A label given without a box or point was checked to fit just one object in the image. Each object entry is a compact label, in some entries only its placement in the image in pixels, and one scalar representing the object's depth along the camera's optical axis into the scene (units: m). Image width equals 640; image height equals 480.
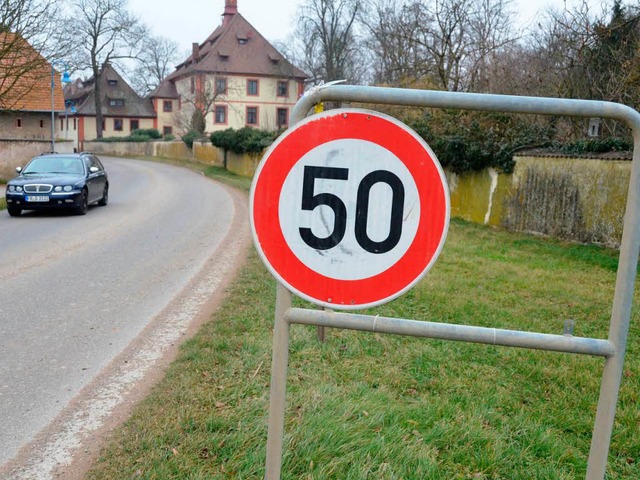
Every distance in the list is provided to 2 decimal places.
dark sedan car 16.69
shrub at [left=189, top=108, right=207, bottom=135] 59.28
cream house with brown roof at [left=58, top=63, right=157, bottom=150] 78.31
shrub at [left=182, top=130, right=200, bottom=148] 52.69
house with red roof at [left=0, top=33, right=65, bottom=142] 22.30
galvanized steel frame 2.09
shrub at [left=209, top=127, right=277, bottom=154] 36.31
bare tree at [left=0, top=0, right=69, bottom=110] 21.81
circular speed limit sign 2.17
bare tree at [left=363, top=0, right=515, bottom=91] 24.89
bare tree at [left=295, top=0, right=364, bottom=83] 53.84
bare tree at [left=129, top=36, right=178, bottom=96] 77.81
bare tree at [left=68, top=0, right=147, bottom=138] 61.78
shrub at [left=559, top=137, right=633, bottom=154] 12.82
